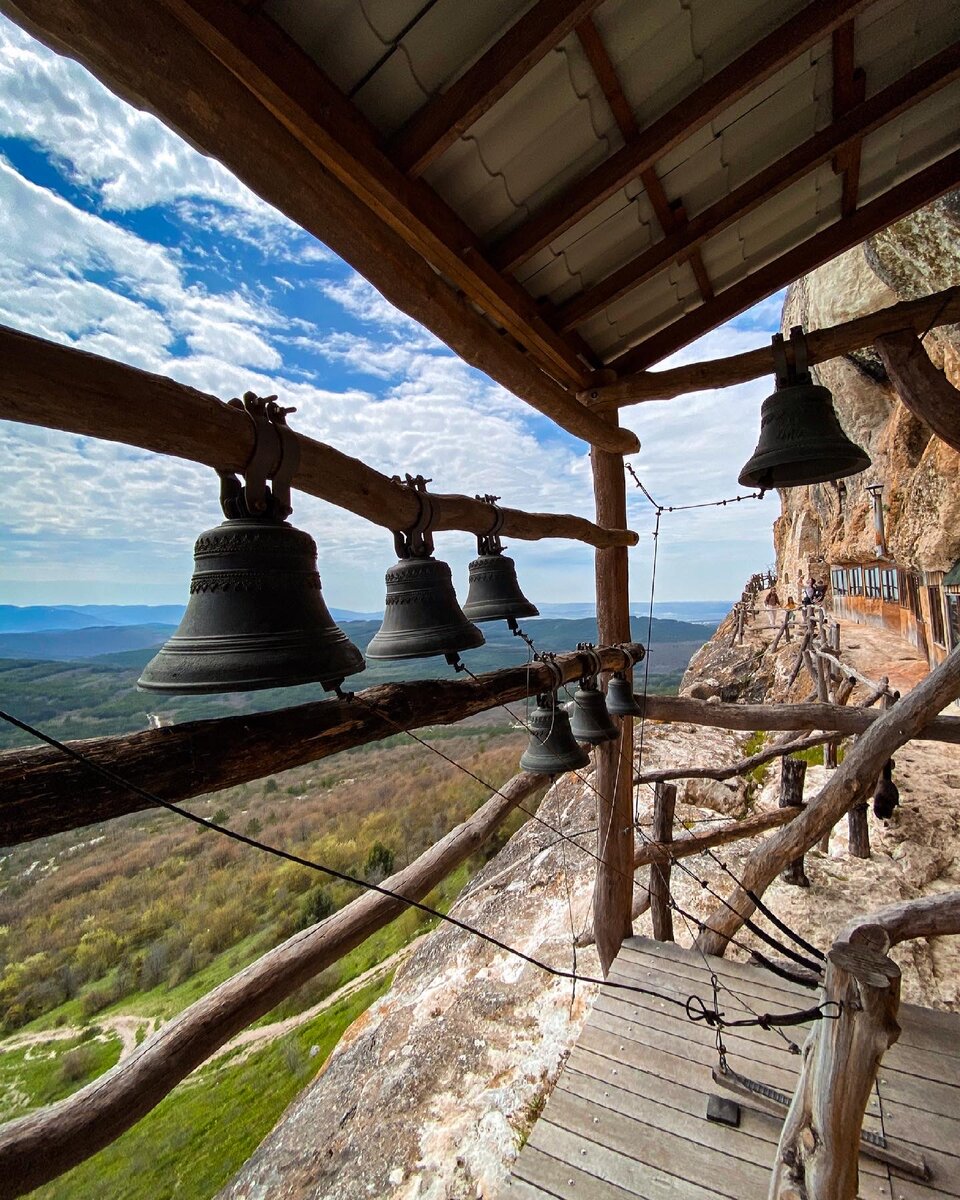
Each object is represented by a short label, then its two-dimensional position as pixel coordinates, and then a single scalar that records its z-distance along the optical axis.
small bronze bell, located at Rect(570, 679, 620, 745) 3.05
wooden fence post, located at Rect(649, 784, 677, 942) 4.53
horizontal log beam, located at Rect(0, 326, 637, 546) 0.88
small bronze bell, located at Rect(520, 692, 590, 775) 2.82
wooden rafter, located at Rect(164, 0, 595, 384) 1.19
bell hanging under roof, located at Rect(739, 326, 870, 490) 2.36
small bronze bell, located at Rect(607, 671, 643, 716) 3.51
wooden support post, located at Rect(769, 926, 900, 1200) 1.47
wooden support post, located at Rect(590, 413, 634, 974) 3.82
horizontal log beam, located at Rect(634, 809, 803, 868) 4.43
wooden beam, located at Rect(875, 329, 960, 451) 2.68
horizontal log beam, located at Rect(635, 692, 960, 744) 3.84
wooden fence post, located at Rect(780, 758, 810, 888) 5.48
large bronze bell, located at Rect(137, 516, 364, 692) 1.10
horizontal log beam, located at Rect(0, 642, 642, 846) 1.02
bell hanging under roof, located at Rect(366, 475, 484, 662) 1.86
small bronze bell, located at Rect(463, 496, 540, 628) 2.67
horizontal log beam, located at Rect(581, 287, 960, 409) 2.61
